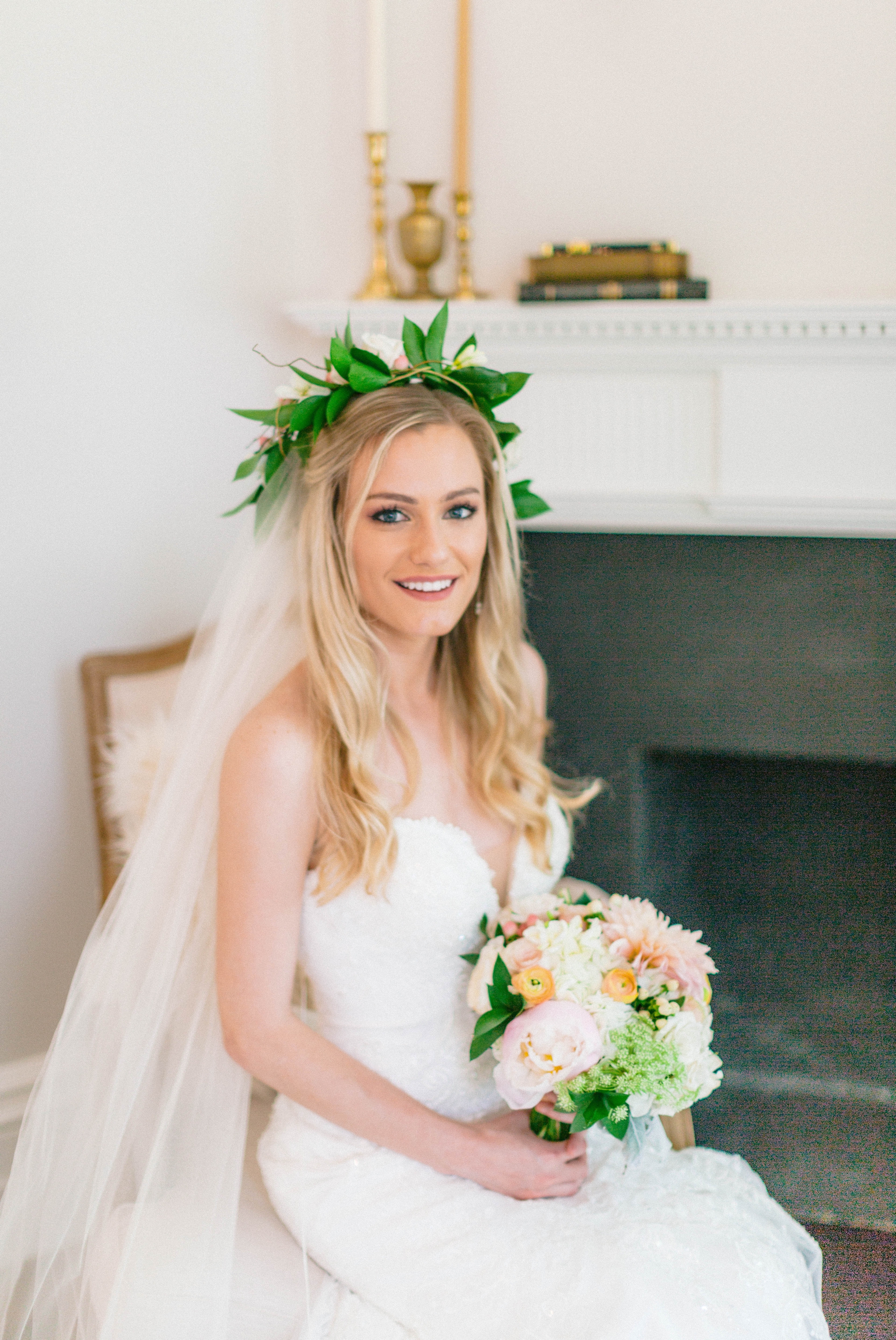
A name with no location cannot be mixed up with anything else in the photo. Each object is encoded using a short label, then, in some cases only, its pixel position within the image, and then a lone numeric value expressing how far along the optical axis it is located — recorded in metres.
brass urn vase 2.16
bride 1.35
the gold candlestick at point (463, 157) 2.15
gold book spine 2.02
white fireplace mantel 1.99
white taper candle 2.04
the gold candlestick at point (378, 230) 2.17
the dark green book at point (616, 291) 2.01
